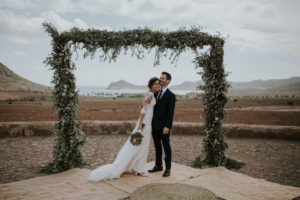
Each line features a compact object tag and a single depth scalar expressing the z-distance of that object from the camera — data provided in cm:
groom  486
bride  477
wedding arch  532
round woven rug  394
